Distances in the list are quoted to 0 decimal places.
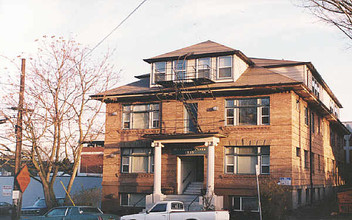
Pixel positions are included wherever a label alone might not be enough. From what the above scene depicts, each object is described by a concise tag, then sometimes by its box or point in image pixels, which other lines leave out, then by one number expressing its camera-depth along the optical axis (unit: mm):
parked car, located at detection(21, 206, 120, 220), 23672
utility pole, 27281
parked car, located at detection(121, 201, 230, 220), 21781
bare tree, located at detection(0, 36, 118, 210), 30297
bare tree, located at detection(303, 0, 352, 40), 20109
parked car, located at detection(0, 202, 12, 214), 39906
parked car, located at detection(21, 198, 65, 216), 32062
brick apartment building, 30406
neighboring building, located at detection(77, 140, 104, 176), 58938
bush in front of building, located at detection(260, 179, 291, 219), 26625
